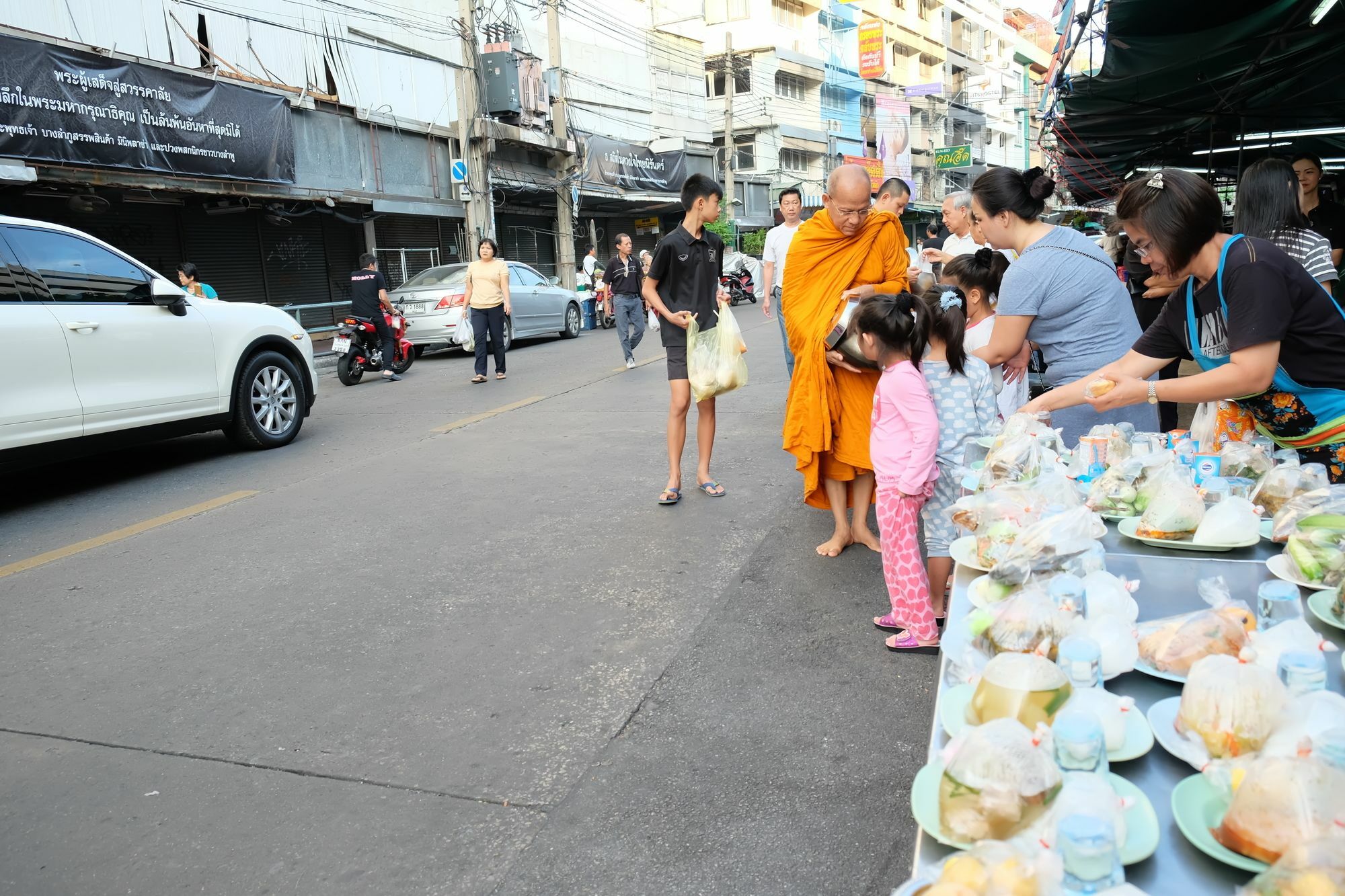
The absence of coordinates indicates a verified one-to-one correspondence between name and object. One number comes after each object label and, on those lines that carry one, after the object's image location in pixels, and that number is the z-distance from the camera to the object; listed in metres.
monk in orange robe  4.18
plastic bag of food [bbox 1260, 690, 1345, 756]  1.13
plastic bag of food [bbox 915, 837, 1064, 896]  1.00
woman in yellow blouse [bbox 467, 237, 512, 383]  11.23
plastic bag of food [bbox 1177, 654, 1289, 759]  1.21
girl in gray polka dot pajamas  3.40
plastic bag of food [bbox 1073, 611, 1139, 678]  1.49
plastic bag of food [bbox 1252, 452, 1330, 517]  2.15
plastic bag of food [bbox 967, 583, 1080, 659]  1.50
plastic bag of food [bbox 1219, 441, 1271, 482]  2.43
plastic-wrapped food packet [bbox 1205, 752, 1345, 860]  1.01
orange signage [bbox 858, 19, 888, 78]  41.94
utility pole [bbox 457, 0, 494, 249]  20.06
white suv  5.67
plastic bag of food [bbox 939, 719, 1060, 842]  1.11
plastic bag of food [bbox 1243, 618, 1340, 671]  1.38
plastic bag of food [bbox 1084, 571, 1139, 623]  1.60
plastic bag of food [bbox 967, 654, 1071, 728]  1.28
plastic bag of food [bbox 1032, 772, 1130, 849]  1.08
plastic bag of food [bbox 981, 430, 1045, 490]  2.44
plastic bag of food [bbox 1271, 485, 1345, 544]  1.90
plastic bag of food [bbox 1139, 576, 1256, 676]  1.47
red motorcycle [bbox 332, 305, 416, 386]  11.84
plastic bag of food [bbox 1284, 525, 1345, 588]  1.69
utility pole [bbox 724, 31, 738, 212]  31.45
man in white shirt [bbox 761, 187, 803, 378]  7.55
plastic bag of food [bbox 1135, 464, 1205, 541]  2.06
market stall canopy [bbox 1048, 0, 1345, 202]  5.67
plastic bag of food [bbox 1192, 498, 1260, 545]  2.00
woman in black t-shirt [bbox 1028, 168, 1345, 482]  2.33
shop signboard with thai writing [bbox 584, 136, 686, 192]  23.73
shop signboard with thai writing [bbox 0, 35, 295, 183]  11.20
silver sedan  14.00
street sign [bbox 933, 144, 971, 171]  42.84
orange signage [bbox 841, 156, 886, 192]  37.44
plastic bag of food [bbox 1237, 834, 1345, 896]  0.92
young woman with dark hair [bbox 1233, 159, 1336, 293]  3.61
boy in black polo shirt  5.38
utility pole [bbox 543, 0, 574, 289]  23.03
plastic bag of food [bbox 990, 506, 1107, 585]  1.81
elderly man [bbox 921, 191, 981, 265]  6.25
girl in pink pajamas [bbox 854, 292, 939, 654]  3.28
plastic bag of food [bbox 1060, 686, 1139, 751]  1.29
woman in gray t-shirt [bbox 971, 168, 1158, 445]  3.30
